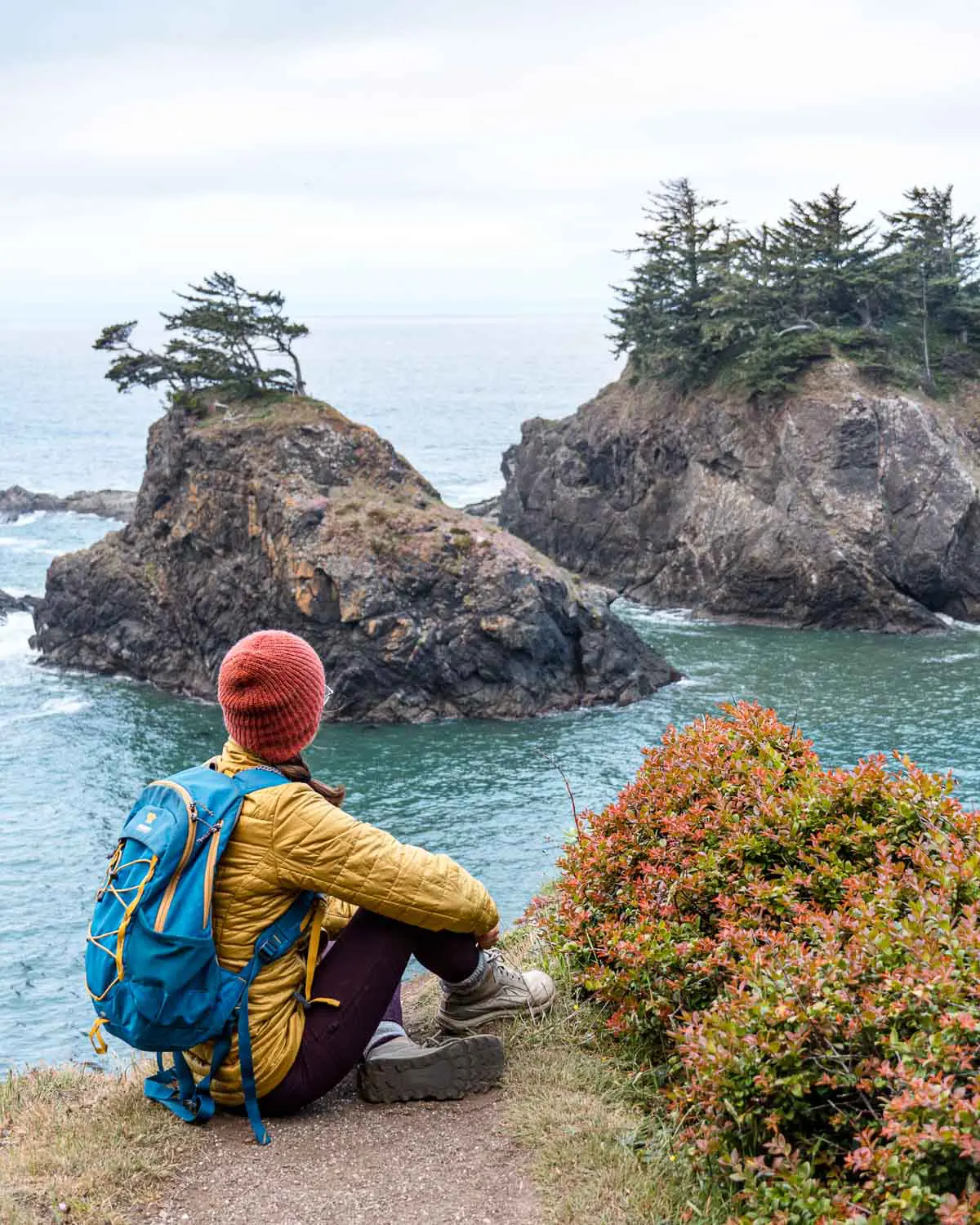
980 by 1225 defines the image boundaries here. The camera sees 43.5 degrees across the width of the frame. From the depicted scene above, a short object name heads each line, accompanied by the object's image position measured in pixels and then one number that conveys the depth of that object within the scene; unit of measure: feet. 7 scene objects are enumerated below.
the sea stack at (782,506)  161.79
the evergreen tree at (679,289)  192.03
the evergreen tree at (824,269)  182.78
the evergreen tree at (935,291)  185.37
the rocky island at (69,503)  266.77
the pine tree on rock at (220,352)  153.17
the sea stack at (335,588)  128.77
